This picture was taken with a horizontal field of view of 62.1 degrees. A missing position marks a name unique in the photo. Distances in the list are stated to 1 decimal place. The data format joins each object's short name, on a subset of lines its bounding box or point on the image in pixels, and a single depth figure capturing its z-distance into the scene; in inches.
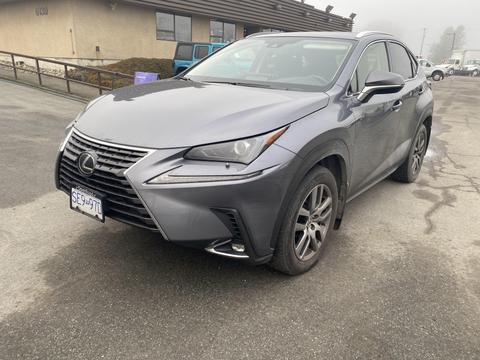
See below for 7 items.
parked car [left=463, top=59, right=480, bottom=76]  2138.3
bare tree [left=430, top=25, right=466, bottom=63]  5554.6
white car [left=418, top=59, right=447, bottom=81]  1382.9
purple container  382.6
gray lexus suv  88.8
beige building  628.1
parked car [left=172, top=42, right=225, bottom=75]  539.5
